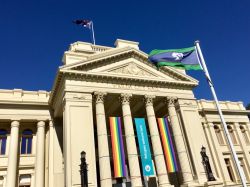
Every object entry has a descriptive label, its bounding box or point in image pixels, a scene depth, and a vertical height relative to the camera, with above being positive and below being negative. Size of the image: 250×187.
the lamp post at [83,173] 17.83 +2.21
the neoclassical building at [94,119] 22.00 +8.34
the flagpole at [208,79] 13.54 +6.19
